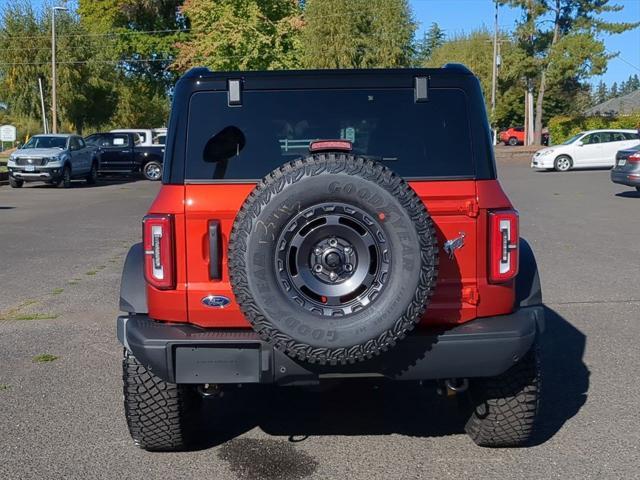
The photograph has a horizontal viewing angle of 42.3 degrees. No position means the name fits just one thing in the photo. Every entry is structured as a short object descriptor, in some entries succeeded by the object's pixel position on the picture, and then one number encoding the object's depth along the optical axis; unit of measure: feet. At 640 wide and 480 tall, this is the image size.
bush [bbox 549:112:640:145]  154.30
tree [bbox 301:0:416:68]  143.33
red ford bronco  12.21
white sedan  104.37
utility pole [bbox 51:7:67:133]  125.89
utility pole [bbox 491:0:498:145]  185.16
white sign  110.22
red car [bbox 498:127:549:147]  216.95
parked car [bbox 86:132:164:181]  103.35
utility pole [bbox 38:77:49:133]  138.51
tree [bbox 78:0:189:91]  171.22
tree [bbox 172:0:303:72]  130.93
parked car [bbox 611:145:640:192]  65.62
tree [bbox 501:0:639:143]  143.23
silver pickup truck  85.51
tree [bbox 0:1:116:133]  149.59
